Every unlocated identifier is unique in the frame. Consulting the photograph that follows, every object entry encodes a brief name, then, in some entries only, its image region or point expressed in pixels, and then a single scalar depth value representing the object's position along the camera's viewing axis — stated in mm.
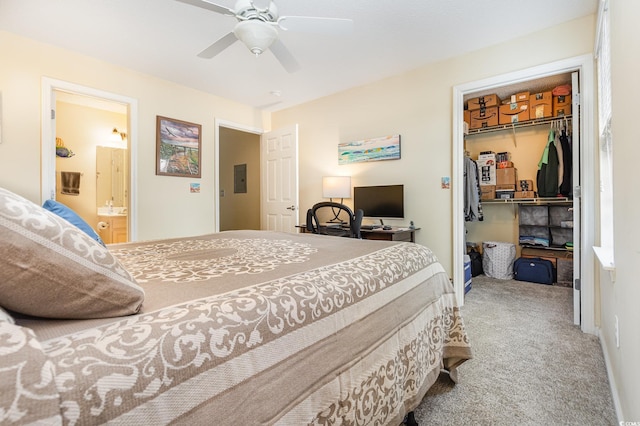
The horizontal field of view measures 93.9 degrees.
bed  457
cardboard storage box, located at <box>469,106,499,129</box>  4105
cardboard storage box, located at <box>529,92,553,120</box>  3723
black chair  2576
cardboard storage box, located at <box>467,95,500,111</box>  4090
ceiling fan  1771
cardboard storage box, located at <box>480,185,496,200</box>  4383
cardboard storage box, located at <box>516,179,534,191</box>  4234
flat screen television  3426
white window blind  1892
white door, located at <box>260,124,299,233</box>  4211
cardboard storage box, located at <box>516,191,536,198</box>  4094
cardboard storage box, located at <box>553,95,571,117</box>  3627
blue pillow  1251
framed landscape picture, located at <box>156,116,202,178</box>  3641
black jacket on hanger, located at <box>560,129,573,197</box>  3721
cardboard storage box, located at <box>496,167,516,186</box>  4275
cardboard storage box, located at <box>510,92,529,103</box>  3874
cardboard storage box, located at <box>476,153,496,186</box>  4430
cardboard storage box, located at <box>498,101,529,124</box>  3871
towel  4203
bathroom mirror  4535
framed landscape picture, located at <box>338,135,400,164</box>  3538
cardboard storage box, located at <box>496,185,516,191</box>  4273
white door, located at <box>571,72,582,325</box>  2447
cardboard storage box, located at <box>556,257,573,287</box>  3697
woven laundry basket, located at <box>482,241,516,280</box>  4117
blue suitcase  3789
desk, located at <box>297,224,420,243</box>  3088
